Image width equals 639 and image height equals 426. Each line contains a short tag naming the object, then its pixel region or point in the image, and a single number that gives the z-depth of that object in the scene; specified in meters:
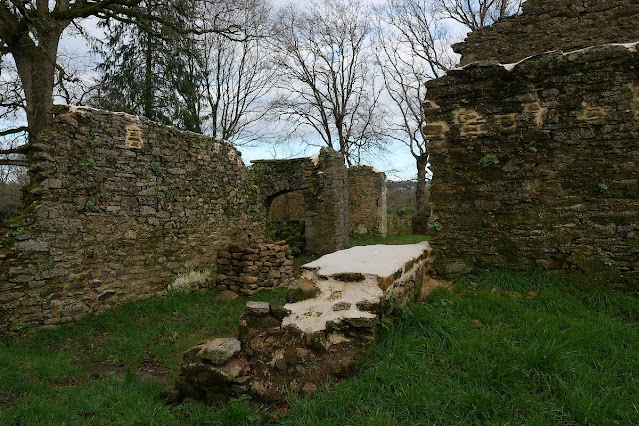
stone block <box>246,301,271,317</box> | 3.30
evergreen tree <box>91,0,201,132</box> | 14.63
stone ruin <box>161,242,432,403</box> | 2.74
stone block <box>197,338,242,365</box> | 2.88
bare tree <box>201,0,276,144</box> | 18.33
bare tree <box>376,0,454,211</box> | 18.78
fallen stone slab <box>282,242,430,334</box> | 3.03
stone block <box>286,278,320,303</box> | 3.41
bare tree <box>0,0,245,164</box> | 8.22
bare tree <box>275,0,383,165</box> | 21.19
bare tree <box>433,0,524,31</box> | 16.24
